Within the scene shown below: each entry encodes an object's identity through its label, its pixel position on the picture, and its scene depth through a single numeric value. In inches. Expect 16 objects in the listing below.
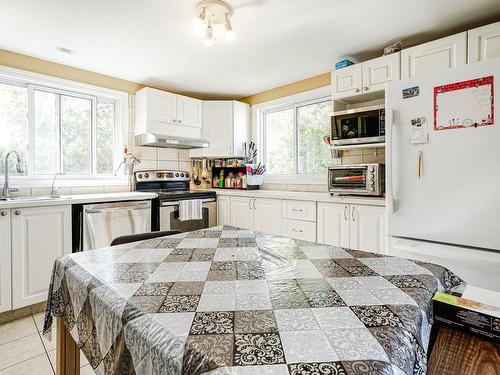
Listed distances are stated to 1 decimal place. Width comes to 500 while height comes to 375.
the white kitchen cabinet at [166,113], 129.9
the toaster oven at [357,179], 93.4
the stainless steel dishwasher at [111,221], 98.1
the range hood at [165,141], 127.0
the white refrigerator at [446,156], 61.8
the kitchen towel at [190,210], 126.0
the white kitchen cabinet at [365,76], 93.0
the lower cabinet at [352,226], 89.2
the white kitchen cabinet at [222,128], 150.3
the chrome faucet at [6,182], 95.9
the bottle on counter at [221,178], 159.8
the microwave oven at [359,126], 94.0
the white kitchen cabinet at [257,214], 118.9
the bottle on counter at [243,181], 147.8
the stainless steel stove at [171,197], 120.4
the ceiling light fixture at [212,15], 72.1
